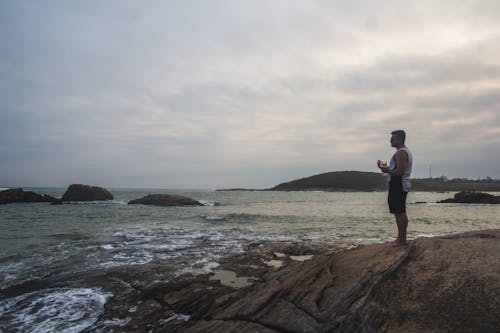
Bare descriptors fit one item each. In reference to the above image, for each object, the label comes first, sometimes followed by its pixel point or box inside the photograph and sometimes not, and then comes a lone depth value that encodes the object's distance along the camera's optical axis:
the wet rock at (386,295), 4.61
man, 7.14
